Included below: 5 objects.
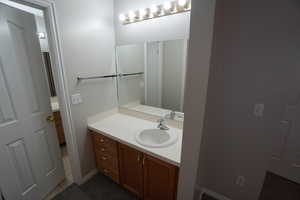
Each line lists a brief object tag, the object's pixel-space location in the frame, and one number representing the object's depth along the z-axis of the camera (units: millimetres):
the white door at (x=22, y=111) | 1218
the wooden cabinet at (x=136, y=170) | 1254
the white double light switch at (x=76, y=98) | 1558
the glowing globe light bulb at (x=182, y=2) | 1358
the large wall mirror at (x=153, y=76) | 1588
